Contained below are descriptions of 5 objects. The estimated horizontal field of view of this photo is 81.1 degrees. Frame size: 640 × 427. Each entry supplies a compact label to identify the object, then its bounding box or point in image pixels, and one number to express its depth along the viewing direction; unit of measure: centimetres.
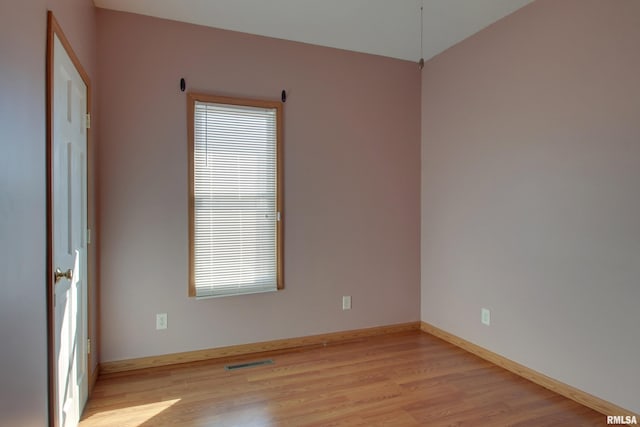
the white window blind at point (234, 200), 303
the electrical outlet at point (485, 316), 307
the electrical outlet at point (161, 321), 294
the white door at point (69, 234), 176
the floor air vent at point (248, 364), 290
